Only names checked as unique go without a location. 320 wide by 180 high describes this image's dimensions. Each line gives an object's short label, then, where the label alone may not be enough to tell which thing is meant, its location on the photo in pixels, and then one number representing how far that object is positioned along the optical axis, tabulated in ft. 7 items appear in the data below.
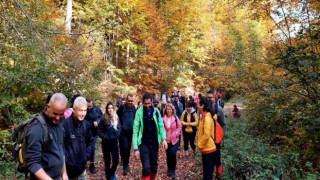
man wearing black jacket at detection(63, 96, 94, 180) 14.23
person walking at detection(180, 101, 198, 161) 30.89
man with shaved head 10.13
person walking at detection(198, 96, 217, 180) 19.24
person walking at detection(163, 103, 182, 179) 25.09
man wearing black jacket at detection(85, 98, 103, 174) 25.10
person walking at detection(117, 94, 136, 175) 26.55
